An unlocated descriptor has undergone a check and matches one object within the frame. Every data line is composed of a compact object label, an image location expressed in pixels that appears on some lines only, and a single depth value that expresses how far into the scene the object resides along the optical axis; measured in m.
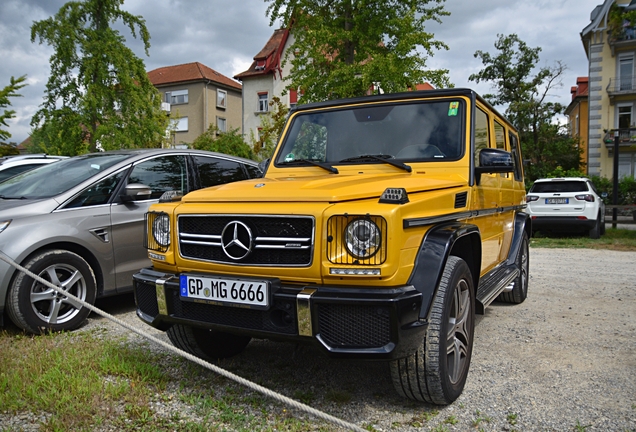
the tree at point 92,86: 17.78
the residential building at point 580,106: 40.75
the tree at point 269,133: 26.11
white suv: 12.50
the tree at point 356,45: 14.71
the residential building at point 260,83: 36.28
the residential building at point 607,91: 31.77
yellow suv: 2.62
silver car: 4.33
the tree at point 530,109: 30.19
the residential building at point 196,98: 41.19
